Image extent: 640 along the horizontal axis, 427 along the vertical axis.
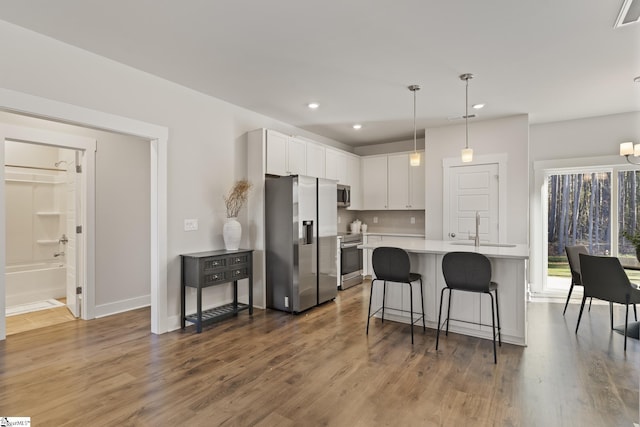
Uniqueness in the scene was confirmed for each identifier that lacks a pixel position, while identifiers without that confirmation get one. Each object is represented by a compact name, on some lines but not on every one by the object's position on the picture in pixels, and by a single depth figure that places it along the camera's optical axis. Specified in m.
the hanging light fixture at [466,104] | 3.53
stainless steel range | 5.72
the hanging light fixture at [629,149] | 4.25
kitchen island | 3.24
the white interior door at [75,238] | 4.14
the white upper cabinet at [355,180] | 6.56
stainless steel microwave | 6.33
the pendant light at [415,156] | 3.86
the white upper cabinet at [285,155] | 4.64
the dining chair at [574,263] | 4.00
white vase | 4.11
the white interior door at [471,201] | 5.18
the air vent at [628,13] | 2.29
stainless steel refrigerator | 4.33
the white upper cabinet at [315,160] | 5.43
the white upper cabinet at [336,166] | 5.93
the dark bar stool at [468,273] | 3.02
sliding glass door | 4.94
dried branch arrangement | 4.29
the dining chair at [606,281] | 3.20
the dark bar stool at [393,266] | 3.42
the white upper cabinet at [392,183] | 6.27
